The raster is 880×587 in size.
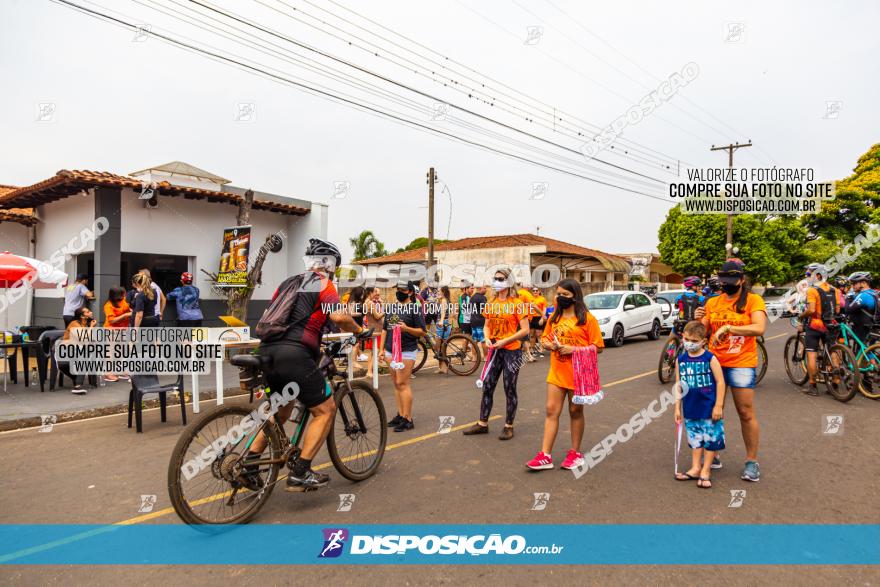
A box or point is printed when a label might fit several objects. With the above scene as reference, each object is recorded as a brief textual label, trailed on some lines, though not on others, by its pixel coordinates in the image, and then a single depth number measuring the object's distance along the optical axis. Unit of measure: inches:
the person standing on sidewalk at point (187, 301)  472.1
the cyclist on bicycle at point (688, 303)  351.9
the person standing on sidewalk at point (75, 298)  399.5
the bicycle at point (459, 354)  436.1
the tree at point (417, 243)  2250.9
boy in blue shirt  181.9
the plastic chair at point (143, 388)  259.1
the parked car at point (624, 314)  640.4
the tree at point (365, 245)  1638.8
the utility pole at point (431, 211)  781.9
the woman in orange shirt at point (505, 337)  233.0
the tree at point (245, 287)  542.6
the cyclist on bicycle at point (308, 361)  154.5
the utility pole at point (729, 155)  1239.8
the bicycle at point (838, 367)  310.0
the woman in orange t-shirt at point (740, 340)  186.5
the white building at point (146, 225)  479.2
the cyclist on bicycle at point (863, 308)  322.7
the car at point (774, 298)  1098.3
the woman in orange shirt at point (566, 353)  191.5
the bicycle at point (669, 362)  369.1
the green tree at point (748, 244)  1571.1
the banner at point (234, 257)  527.2
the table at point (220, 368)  311.4
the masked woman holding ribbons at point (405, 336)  253.3
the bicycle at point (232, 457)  140.3
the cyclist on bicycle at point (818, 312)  324.8
